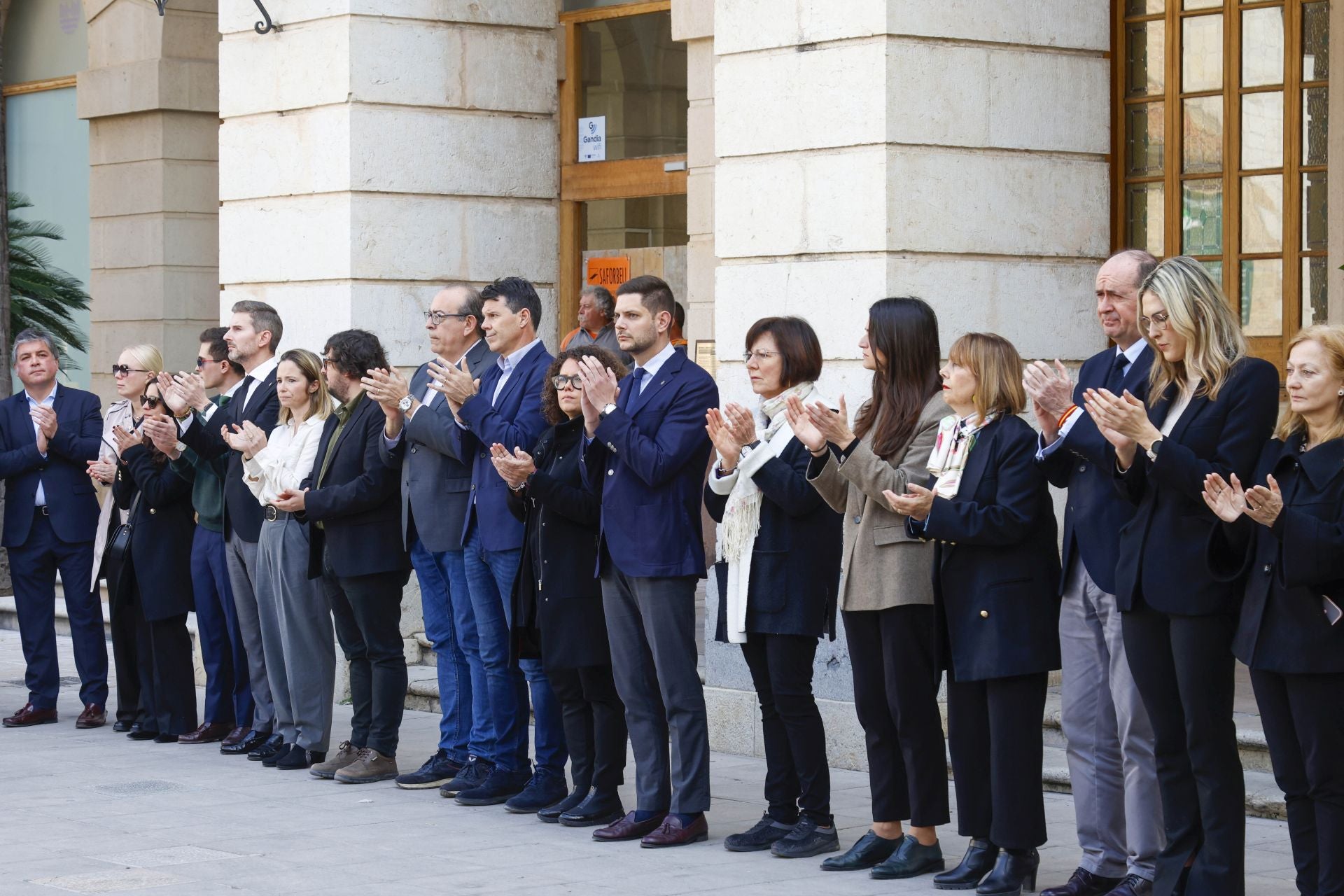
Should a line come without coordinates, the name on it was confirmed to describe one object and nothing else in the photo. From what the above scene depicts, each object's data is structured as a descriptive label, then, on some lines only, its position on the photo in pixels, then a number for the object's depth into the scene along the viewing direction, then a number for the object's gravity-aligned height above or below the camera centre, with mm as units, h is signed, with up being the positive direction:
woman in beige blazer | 7207 -465
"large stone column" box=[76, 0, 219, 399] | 17359 +2340
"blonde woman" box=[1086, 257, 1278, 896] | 6285 -345
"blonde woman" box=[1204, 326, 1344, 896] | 5969 -398
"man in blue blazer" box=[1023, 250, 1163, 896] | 6695 -616
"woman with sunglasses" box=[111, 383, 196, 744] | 10711 -664
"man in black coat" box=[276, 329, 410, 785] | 9359 -463
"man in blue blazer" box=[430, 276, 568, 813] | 8641 -353
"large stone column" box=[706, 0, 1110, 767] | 9562 +1275
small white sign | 13453 +1980
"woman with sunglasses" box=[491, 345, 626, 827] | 8211 -605
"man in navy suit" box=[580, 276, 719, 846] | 7883 -367
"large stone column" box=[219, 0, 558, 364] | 12148 +1721
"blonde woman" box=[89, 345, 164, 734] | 10953 -186
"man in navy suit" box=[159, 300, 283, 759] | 10094 +31
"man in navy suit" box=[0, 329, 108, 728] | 11492 -388
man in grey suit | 8984 -336
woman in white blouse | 9680 -534
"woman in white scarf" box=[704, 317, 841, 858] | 7555 -409
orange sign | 13562 +1140
